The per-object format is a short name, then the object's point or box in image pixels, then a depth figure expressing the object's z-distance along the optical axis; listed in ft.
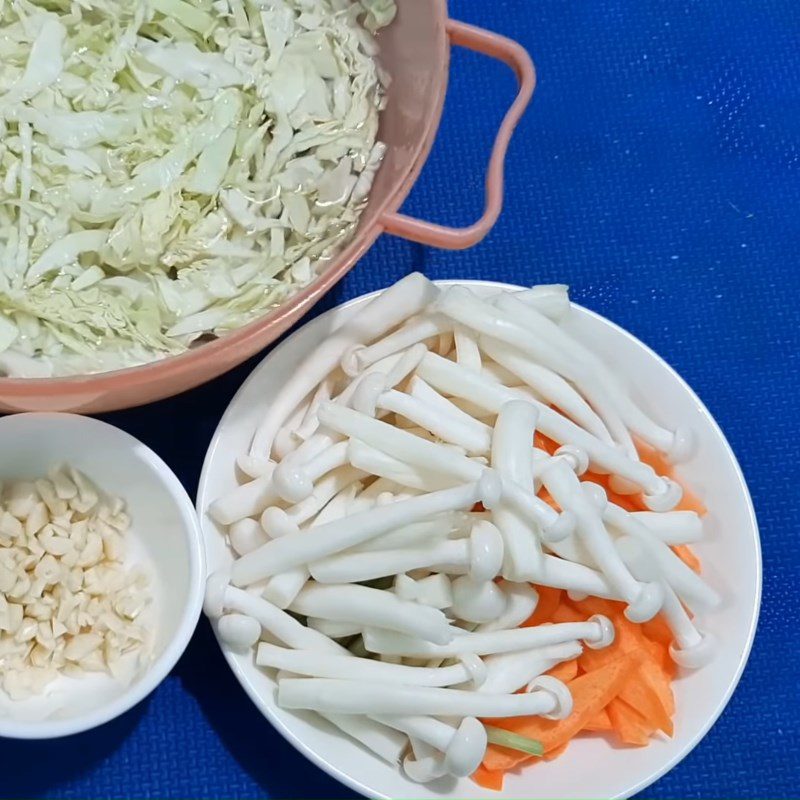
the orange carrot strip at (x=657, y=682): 2.41
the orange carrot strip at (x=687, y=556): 2.55
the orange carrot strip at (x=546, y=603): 2.44
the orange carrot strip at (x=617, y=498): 2.51
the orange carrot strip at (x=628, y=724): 2.41
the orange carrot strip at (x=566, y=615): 2.44
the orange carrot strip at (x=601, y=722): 2.44
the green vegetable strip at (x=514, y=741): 2.33
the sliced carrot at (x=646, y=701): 2.39
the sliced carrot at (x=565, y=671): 2.43
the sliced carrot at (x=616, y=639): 2.41
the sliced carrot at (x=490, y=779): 2.40
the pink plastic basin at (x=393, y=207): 1.99
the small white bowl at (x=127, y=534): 2.19
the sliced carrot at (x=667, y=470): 2.58
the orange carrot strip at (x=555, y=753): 2.46
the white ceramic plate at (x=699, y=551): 2.33
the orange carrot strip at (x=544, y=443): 2.44
